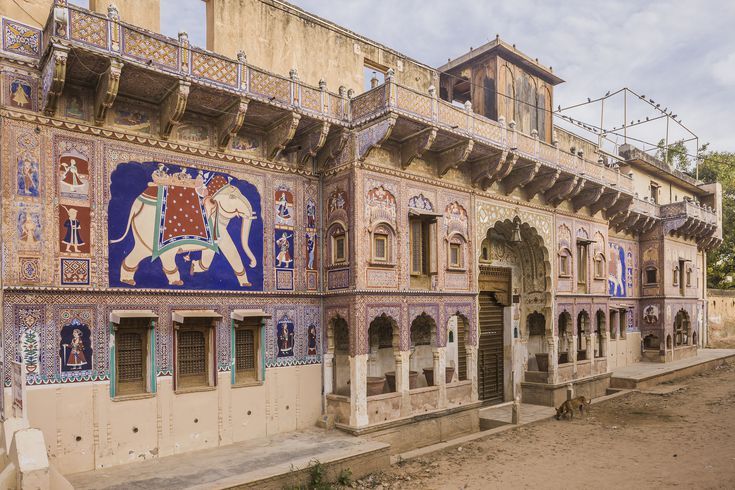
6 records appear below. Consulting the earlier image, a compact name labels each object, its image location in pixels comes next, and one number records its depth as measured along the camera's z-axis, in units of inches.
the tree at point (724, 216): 1446.9
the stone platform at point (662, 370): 773.3
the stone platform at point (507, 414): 566.6
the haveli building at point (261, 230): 349.4
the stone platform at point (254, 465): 333.4
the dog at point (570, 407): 587.5
